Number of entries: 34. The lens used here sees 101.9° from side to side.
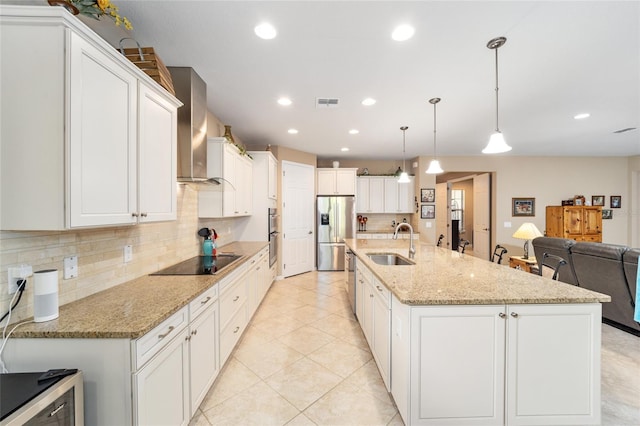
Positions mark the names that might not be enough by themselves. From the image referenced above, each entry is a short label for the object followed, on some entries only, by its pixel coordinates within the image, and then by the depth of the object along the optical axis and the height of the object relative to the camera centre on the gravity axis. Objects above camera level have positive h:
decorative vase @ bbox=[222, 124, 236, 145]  3.13 +0.96
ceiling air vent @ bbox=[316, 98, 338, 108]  3.04 +1.33
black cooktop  2.16 -0.49
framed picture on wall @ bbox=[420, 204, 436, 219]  6.22 +0.05
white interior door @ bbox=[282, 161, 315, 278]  5.23 -0.11
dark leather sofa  2.72 -0.68
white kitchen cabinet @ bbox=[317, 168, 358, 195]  6.12 +0.78
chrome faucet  2.84 -0.45
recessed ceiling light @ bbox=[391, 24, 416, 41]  1.82 +1.30
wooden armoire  5.75 -0.22
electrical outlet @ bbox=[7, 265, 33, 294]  1.21 -0.30
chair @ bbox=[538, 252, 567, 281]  2.27 -0.51
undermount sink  3.01 -0.54
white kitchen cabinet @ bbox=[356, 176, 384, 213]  6.40 +0.47
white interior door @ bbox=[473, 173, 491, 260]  6.38 -0.07
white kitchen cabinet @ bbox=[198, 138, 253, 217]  2.92 +0.38
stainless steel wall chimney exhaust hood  2.33 +0.83
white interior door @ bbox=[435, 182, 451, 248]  7.29 +0.09
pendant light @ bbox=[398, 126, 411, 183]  4.04 +0.57
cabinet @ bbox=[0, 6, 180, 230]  1.14 +0.42
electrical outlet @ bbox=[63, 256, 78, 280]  1.45 -0.31
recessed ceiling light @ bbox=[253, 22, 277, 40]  1.82 +1.31
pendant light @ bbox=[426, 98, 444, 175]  3.25 +0.58
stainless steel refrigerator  5.84 -0.36
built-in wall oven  4.44 -0.41
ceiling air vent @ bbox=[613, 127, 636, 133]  4.16 +1.37
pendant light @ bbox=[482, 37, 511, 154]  2.22 +0.59
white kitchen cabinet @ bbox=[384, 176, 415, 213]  6.39 +0.37
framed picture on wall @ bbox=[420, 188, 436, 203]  6.20 +0.43
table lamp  4.07 -0.31
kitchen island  1.53 -0.87
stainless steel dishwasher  3.33 -0.88
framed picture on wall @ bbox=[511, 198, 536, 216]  6.21 +0.17
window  9.80 +0.27
